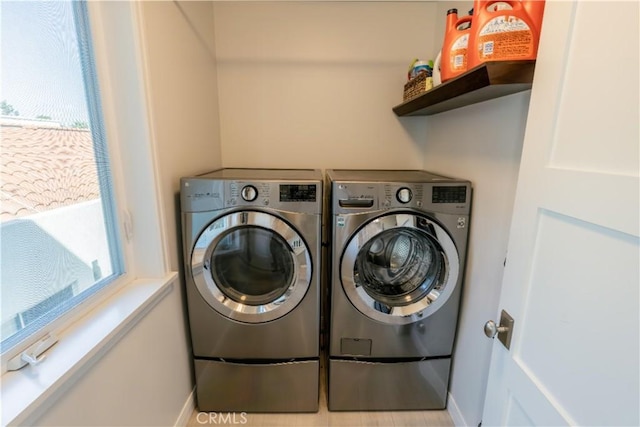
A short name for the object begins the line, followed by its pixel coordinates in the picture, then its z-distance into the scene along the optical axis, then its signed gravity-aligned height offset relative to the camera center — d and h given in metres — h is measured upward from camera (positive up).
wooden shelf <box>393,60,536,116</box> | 0.86 +0.24
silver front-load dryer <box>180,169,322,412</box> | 1.30 -0.64
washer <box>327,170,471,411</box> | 1.31 -0.64
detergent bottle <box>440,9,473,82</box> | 1.10 +0.41
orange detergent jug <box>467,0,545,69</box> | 0.88 +0.38
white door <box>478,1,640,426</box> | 0.53 -0.15
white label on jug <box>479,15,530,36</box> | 0.88 +0.38
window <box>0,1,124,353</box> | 0.75 -0.06
